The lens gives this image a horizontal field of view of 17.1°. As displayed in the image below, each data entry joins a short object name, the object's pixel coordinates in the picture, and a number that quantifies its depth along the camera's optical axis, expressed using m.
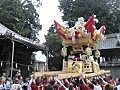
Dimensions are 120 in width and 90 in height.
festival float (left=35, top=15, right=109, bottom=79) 17.64
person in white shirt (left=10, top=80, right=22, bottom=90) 15.29
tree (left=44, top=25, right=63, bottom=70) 36.16
